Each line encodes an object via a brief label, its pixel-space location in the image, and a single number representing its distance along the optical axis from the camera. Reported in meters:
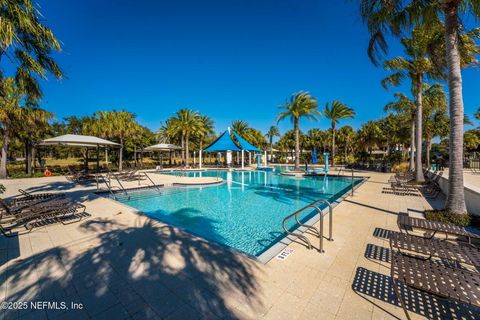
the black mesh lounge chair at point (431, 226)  3.66
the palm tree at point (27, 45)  4.54
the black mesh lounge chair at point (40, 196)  6.76
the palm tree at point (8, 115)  14.24
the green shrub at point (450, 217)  4.98
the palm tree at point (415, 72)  10.33
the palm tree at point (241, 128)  41.40
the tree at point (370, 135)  32.19
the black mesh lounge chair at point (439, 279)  2.05
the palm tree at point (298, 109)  21.00
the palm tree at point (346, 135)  38.38
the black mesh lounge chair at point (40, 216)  5.01
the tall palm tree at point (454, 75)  5.22
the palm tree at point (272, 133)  57.47
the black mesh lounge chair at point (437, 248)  2.73
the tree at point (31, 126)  15.27
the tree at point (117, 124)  21.86
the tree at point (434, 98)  13.12
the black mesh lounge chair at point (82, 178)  12.77
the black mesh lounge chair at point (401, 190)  9.09
